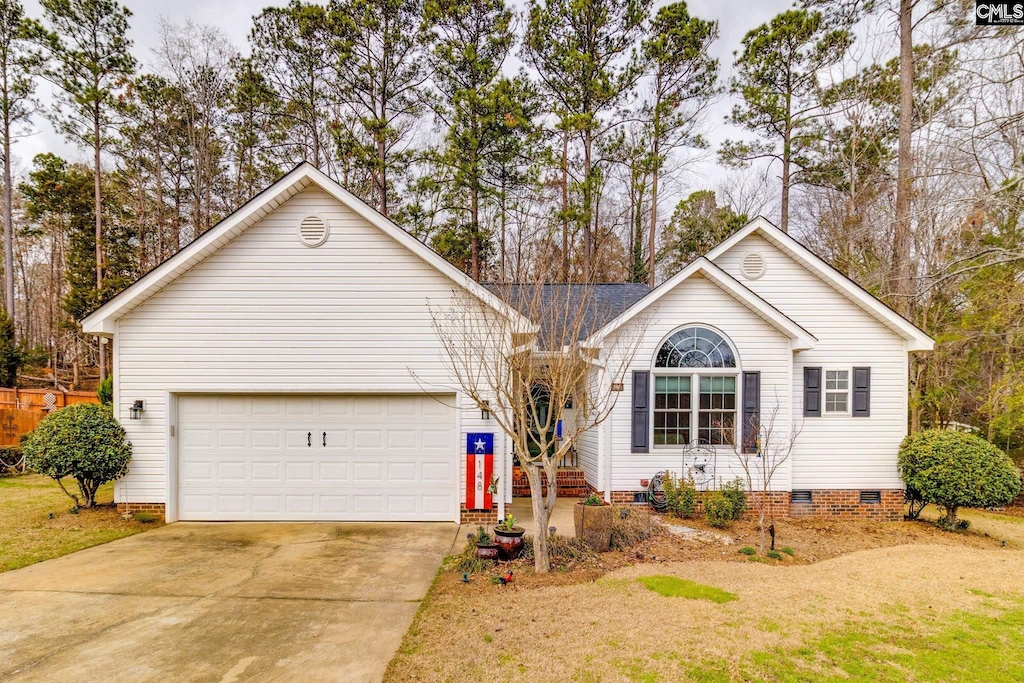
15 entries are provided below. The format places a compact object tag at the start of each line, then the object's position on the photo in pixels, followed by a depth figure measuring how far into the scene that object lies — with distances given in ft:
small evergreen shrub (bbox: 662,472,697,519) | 28.99
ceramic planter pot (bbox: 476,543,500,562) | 20.56
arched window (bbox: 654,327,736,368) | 30.40
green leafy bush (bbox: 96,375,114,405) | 40.52
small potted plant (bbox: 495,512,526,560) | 20.80
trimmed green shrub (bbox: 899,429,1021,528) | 27.20
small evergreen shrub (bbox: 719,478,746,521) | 28.73
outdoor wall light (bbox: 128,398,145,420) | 26.61
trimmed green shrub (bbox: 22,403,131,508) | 25.70
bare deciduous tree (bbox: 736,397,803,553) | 29.86
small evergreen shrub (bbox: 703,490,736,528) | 27.40
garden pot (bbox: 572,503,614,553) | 22.22
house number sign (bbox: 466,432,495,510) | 26.68
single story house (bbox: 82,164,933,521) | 26.81
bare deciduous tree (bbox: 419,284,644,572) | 19.71
